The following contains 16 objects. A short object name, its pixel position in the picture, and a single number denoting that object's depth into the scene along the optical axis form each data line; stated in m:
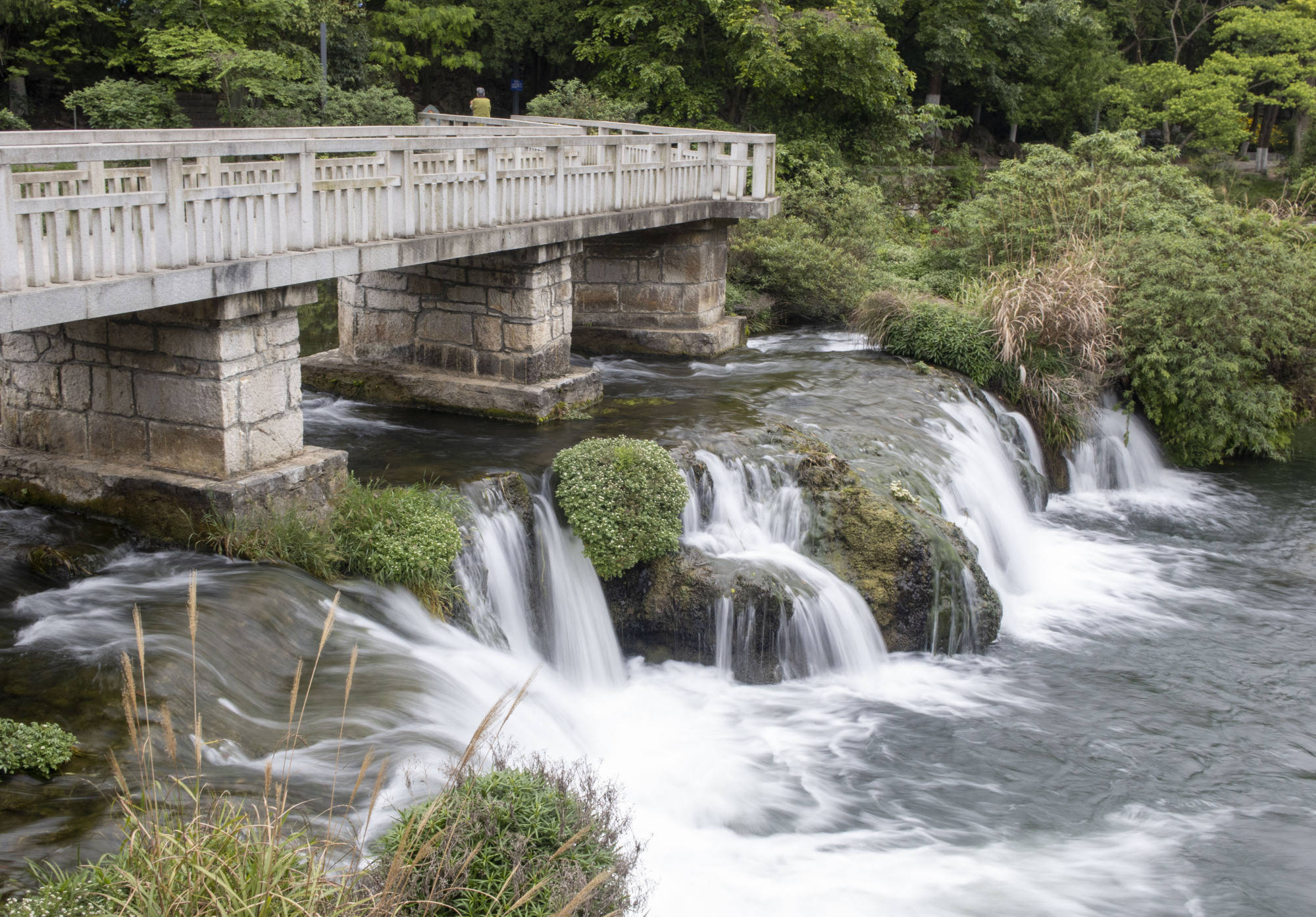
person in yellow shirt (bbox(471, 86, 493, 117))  20.28
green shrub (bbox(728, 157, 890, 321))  20.11
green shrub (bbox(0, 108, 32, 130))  23.30
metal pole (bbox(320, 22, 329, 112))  26.83
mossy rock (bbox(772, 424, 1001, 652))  11.17
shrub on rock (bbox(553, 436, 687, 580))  10.40
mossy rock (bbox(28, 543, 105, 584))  8.59
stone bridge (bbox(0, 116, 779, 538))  7.82
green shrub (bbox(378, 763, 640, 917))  4.77
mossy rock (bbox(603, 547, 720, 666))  10.52
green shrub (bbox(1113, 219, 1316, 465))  16.86
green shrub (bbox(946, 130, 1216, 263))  19.81
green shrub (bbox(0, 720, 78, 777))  6.07
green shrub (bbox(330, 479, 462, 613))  9.23
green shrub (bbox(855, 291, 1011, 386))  16.67
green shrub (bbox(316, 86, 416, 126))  26.70
